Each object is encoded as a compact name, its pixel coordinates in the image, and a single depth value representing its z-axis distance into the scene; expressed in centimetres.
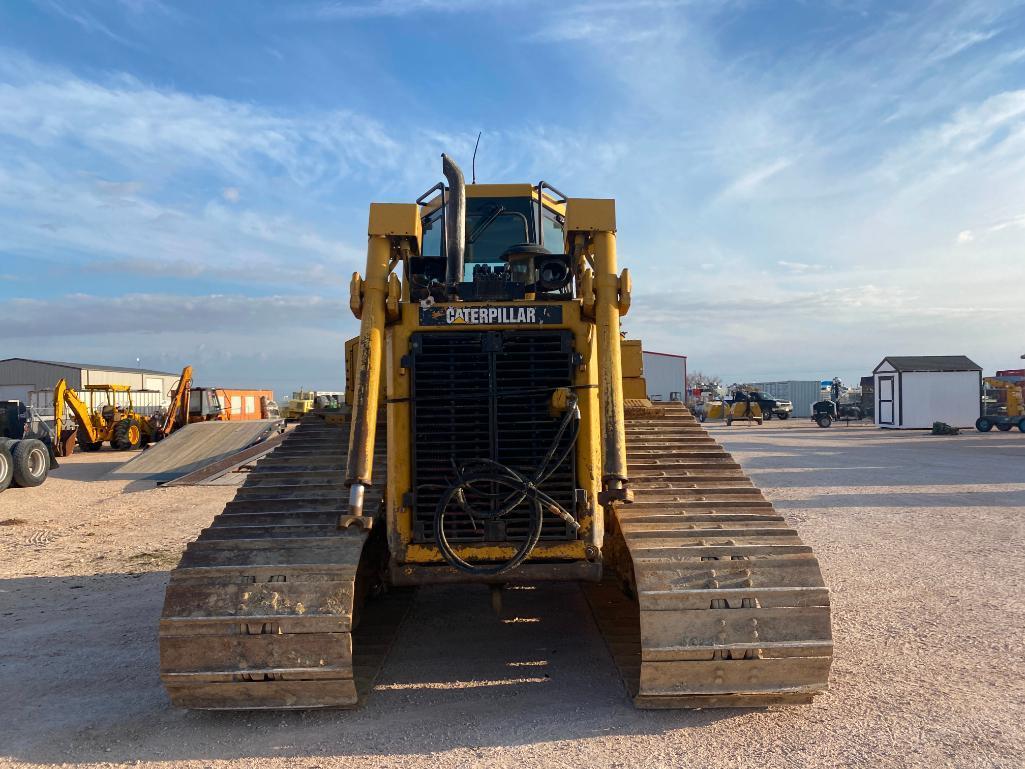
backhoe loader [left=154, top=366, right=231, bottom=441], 3102
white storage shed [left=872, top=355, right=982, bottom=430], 3981
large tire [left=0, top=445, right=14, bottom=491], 1826
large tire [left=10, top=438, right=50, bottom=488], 1880
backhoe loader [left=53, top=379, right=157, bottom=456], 2888
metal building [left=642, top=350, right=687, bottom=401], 5839
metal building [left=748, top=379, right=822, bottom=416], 7806
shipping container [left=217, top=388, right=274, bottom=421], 3836
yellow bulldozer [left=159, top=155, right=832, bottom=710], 465
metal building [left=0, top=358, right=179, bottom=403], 6400
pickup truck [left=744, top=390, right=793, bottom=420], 5453
